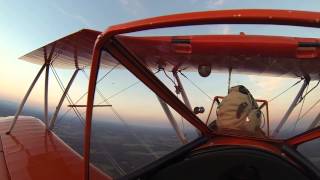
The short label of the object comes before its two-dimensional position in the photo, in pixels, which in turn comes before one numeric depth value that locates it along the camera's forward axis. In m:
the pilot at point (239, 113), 1.68
